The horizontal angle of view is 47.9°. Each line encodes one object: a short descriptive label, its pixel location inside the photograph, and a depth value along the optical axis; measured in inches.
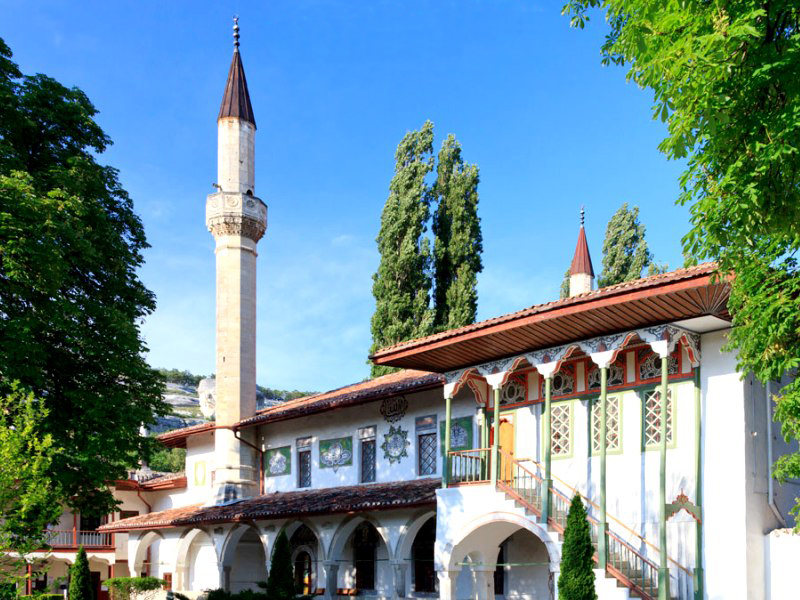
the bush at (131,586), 882.1
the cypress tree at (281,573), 616.1
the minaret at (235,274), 836.0
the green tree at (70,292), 477.7
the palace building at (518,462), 440.1
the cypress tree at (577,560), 430.0
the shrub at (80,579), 802.8
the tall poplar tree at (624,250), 1152.0
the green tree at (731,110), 225.8
